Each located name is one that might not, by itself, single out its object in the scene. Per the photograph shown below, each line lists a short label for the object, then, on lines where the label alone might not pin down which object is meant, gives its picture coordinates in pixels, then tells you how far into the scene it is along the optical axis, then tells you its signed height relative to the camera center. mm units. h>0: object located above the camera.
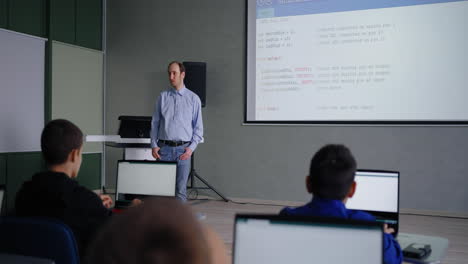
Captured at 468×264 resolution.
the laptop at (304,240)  1041 -288
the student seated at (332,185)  1523 -238
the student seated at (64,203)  1681 -334
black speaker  5996 +485
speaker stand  6038 -886
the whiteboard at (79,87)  6160 +358
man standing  4301 -66
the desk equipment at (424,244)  1688 -518
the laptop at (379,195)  2166 -369
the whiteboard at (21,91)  5395 +257
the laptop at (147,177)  2830 -387
